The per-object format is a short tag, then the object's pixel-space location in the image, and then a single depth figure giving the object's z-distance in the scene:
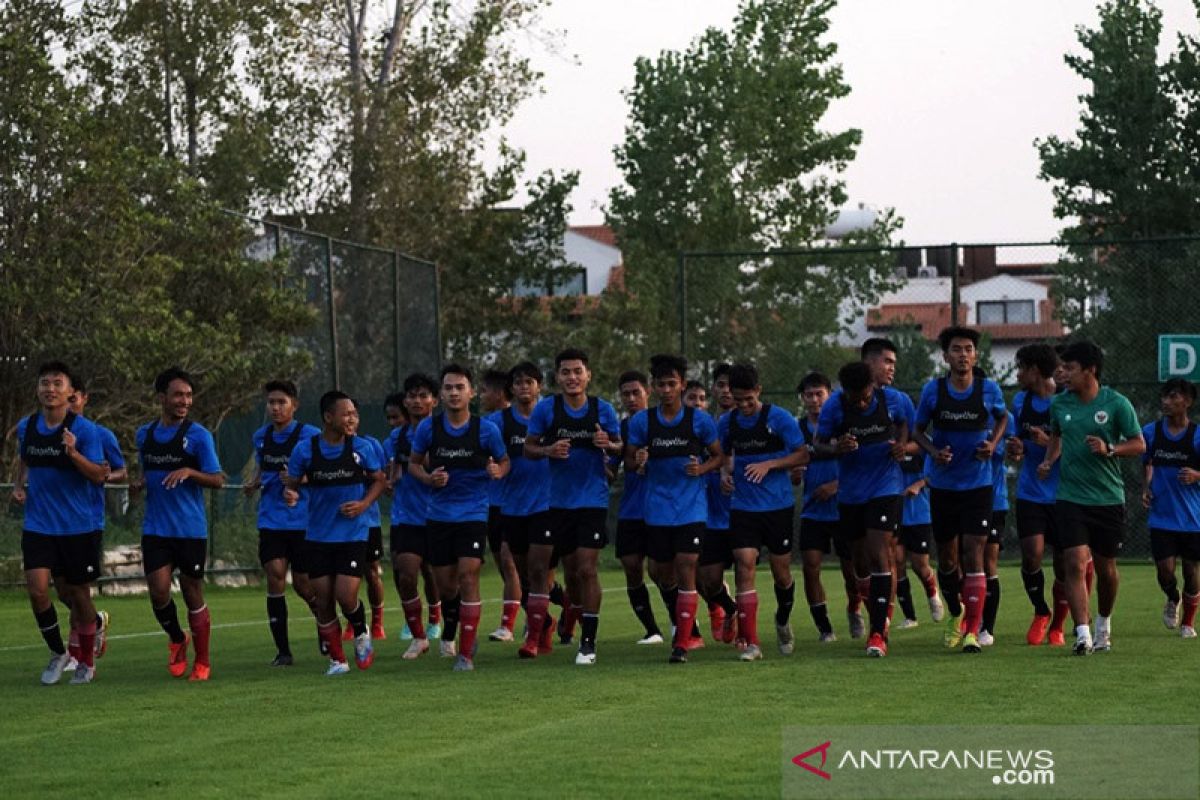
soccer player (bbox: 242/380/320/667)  15.81
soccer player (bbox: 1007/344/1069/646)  16.53
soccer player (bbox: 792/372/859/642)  16.64
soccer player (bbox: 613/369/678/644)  16.22
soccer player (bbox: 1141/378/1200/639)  17.06
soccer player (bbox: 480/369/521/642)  17.42
